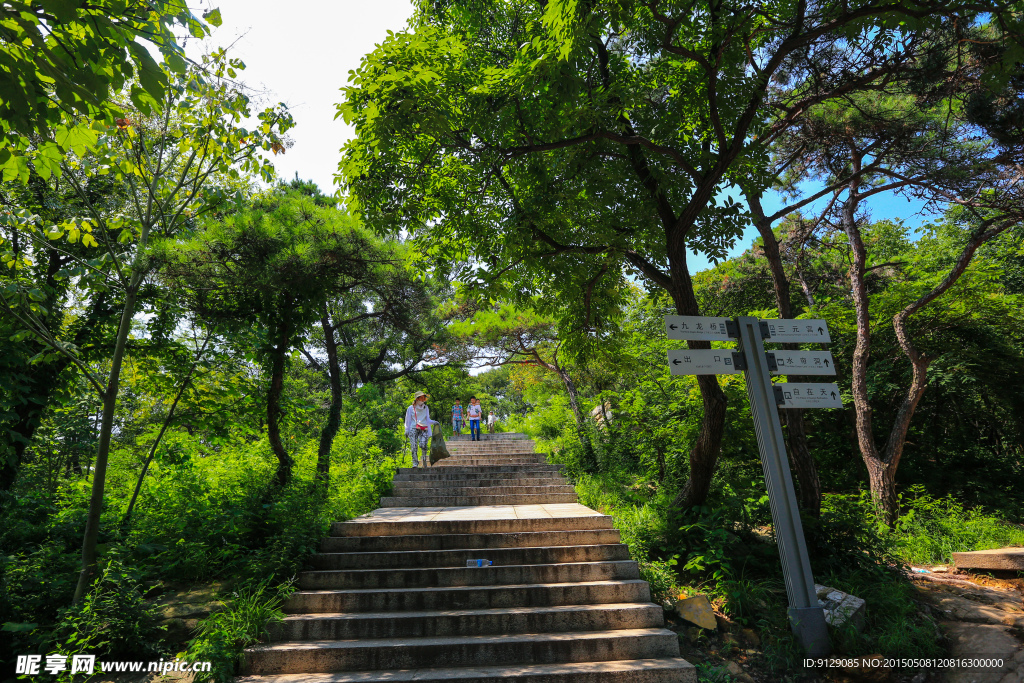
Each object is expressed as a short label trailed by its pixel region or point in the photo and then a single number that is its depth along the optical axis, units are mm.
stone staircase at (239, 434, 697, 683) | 4324
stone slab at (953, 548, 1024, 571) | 6848
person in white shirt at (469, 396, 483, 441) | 16828
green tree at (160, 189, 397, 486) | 7109
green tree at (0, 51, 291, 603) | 4590
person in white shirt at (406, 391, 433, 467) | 11258
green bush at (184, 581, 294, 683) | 4156
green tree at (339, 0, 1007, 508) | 5258
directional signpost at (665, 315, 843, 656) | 4703
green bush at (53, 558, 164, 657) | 4207
